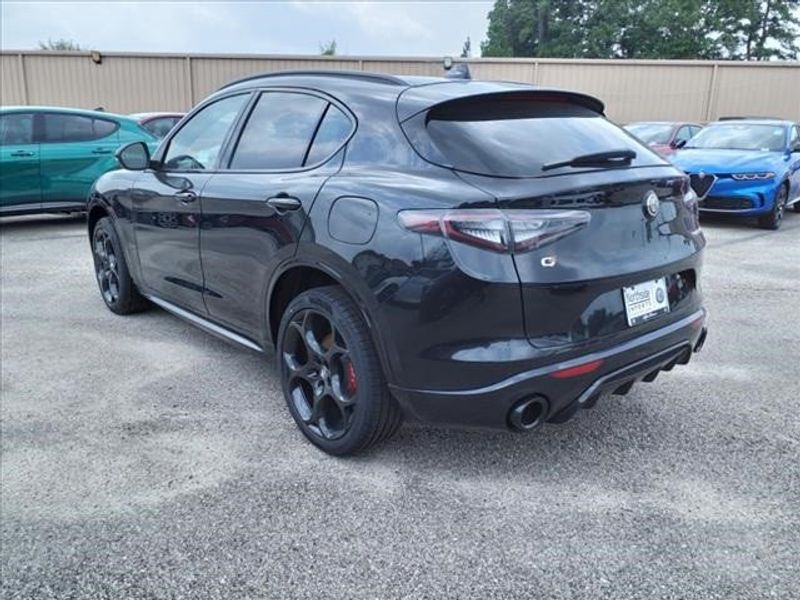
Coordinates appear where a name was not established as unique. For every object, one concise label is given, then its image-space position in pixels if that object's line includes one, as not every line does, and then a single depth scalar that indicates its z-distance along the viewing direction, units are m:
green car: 8.36
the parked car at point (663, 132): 11.91
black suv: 2.35
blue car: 8.64
